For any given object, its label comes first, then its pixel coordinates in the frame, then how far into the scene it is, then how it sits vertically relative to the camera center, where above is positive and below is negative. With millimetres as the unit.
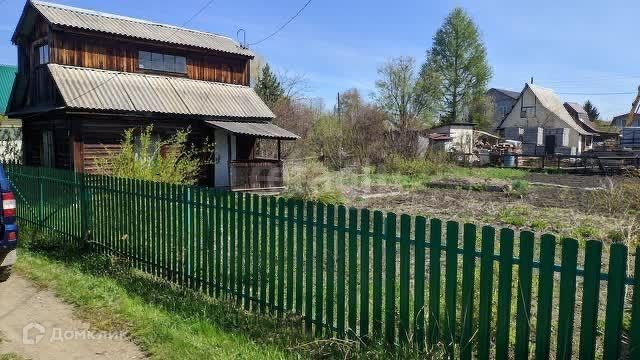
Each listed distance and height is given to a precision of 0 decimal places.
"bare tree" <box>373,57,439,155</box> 42031 +4789
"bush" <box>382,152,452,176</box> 25123 -808
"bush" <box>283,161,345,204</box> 13953 -1214
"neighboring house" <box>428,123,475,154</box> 36625 +962
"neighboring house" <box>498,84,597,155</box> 47656 +3065
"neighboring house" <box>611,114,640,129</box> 77562 +5078
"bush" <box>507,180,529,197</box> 16373 -1373
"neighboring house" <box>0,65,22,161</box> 23188 +578
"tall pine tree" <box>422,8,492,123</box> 55594 +9513
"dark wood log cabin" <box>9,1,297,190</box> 16656 +2005
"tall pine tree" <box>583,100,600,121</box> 80938 +6672
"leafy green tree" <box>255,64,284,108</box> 34344 +4196
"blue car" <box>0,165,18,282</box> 5816 -1033
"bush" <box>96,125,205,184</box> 10320 -455
